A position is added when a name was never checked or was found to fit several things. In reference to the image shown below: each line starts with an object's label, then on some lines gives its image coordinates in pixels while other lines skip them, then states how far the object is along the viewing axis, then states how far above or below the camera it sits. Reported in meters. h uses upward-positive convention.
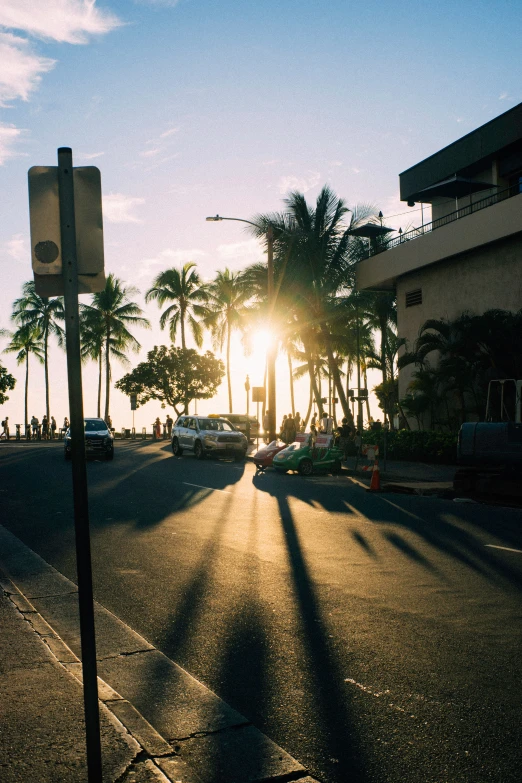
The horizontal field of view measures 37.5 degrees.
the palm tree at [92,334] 61.38 +6.92
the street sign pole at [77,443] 3.41 -0.11
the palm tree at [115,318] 62.66 +8.33
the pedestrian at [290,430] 33.38 -0.78
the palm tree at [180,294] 61.09 +9.79
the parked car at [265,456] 25.52 -1.42
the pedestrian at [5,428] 63.50 -0.50
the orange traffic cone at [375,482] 18.19 -1.71
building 27.36 +6.47
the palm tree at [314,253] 36.44 +7.59
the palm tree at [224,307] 60.31 +8.62
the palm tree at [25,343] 63.94 +6.94
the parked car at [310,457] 23.70 -1.41
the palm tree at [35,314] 64.31 +8.98
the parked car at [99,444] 28.91 -0.94
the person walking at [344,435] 29.83 -0.97
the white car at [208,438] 31.12 -0.94
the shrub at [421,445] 26.22 -1.33
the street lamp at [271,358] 31.55 +2.37
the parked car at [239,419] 45.19 -0.29
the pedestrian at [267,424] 33.34 -0.46
